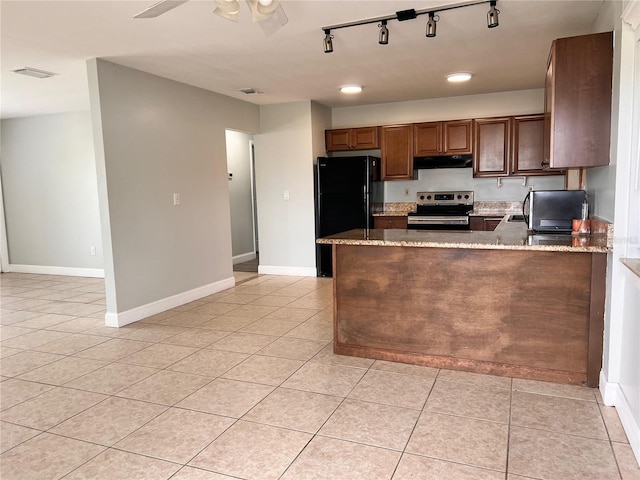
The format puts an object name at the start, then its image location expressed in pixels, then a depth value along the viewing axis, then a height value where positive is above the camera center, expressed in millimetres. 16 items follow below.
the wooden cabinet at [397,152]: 5977 +543
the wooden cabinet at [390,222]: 5949 -415
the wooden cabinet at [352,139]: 6168 +767
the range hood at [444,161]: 5727 +376
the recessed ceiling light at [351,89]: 5098 +1221
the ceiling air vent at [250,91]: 5113 +1238
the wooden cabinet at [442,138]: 5703 +681
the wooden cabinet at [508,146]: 5383 +523
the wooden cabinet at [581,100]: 2492 +494
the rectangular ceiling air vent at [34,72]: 4094 +1235
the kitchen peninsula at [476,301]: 2621 -726
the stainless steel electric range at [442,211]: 5574 -281
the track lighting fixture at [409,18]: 2773 +1194
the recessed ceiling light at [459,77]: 4605 +1190
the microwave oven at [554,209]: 3152 -165
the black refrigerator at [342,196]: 5820 -45
